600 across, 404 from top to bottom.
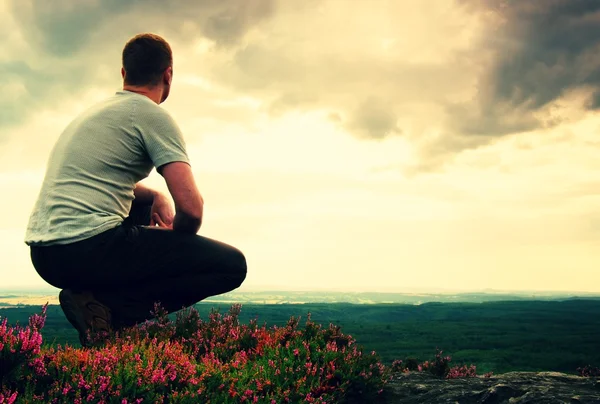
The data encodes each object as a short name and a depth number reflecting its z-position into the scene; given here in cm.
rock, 460
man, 438
